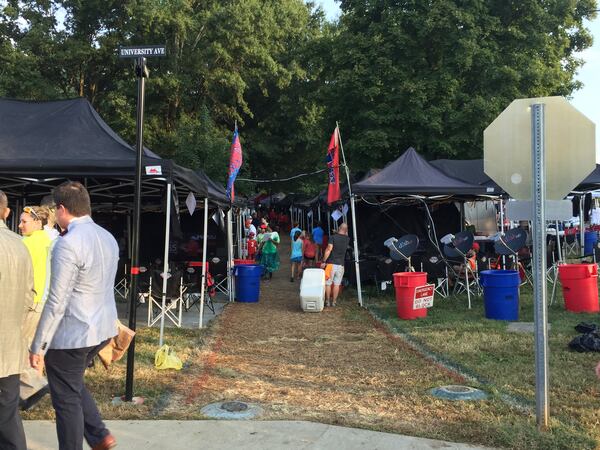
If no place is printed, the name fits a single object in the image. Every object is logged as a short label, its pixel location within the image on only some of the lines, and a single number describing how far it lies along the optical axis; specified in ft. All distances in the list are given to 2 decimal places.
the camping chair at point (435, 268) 37.32
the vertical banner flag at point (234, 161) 37.52
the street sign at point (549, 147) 13.82
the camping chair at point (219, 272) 40.63
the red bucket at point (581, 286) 29.71
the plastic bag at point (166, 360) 20.01
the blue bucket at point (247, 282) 37.47
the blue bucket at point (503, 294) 28.73
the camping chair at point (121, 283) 38.45
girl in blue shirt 49.52
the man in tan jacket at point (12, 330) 9.35
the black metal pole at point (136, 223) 15.93
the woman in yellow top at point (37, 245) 14.57
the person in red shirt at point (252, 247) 58.85
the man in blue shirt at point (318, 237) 50.12
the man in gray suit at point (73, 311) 10.02
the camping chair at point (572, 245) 53.03
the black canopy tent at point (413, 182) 34.96
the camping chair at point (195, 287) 33.40
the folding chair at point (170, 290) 27.48
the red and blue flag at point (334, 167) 37.47
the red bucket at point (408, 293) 30.19
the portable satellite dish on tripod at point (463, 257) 35.22
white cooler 33.68
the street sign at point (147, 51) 16.29
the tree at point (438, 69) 67.21
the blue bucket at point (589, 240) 47.70
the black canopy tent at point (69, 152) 21.33
